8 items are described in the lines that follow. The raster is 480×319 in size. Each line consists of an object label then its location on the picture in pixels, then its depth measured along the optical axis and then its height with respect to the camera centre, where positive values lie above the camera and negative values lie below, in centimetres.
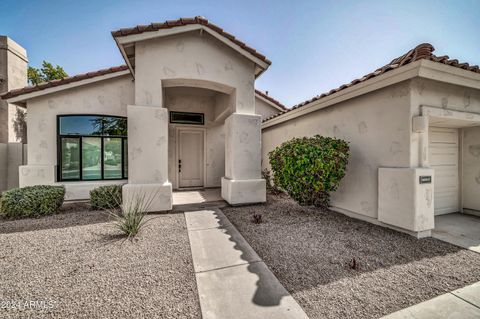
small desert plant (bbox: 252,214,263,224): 465 -153
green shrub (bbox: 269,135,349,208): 466 -24
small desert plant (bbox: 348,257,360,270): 279 -161
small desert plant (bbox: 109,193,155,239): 380 -133
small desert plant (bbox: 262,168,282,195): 840 -124
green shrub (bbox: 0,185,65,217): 479 -115
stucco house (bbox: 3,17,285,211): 530 +153
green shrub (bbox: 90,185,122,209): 568 -122
